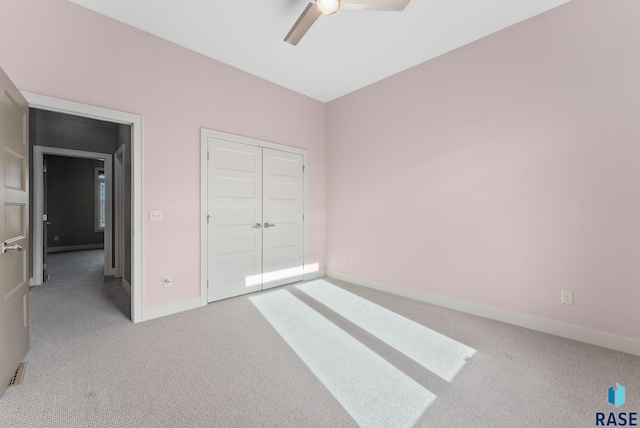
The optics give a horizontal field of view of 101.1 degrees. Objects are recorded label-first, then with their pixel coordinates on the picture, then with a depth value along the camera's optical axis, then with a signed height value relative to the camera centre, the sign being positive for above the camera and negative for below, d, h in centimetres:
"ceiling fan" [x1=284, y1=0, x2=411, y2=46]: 192 +158
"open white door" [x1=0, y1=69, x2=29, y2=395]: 167 -14
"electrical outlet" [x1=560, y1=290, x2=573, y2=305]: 241 -78
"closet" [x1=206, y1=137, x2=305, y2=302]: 334 -10
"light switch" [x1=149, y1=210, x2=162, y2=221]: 283 -6
